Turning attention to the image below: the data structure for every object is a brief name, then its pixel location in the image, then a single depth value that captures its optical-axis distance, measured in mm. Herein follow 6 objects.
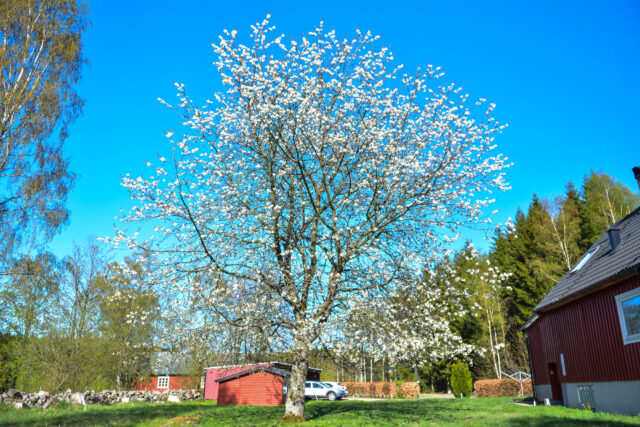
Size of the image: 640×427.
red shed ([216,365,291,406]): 28922
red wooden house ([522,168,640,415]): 11477
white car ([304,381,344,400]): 31594
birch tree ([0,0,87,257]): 13125
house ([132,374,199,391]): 32912
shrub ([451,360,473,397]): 33219
